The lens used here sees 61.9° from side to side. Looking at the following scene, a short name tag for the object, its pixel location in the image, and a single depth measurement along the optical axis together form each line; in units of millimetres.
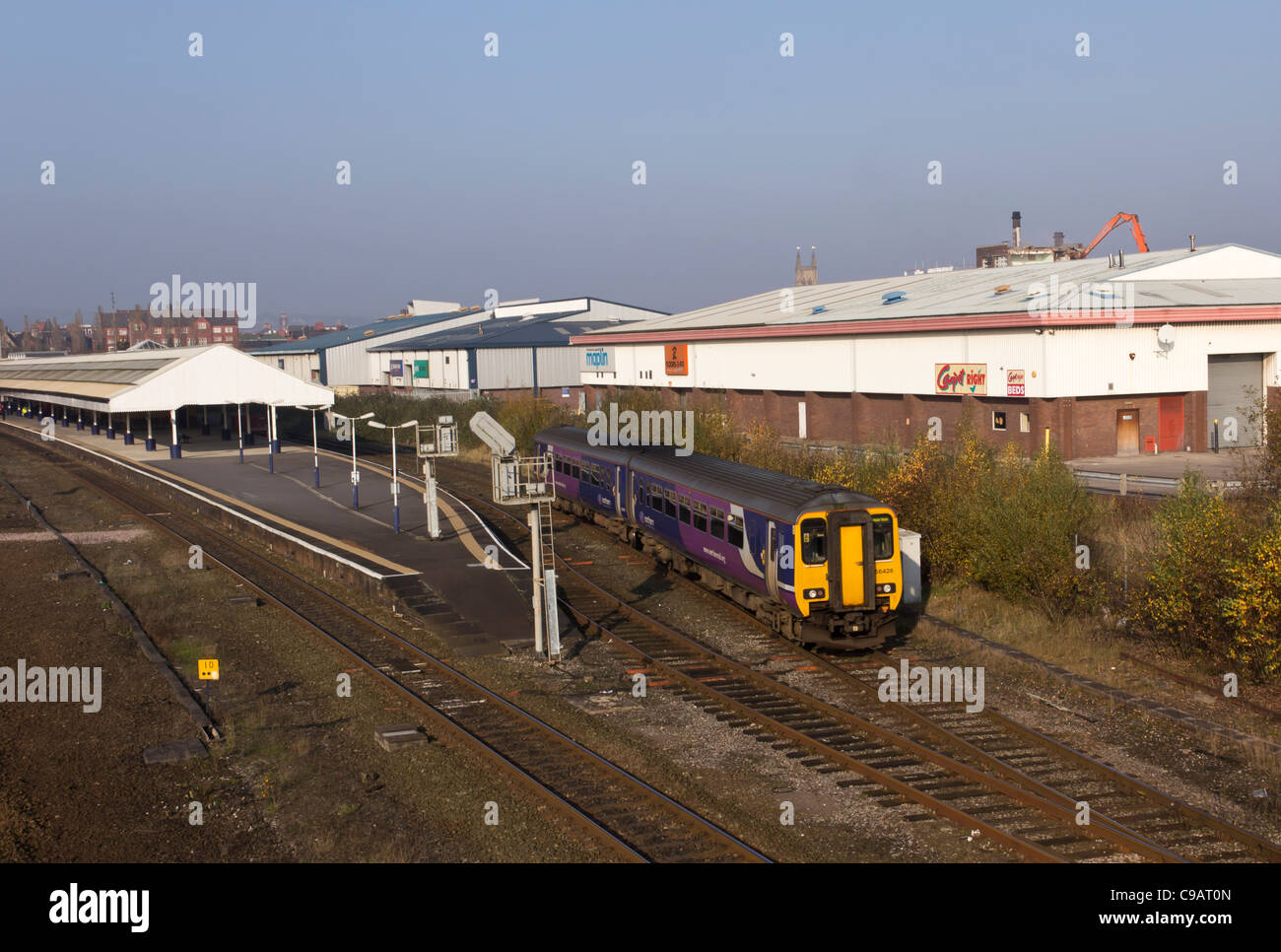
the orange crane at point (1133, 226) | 74750
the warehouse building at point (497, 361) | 73000
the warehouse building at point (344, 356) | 91812
